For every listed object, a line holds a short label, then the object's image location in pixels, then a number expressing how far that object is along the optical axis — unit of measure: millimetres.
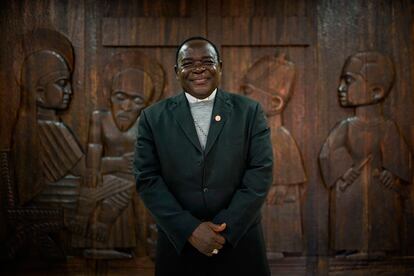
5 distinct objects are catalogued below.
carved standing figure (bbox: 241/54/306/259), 2852
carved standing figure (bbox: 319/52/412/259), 2838
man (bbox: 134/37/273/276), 1615
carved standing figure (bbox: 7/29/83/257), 2836
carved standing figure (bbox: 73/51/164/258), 2840
